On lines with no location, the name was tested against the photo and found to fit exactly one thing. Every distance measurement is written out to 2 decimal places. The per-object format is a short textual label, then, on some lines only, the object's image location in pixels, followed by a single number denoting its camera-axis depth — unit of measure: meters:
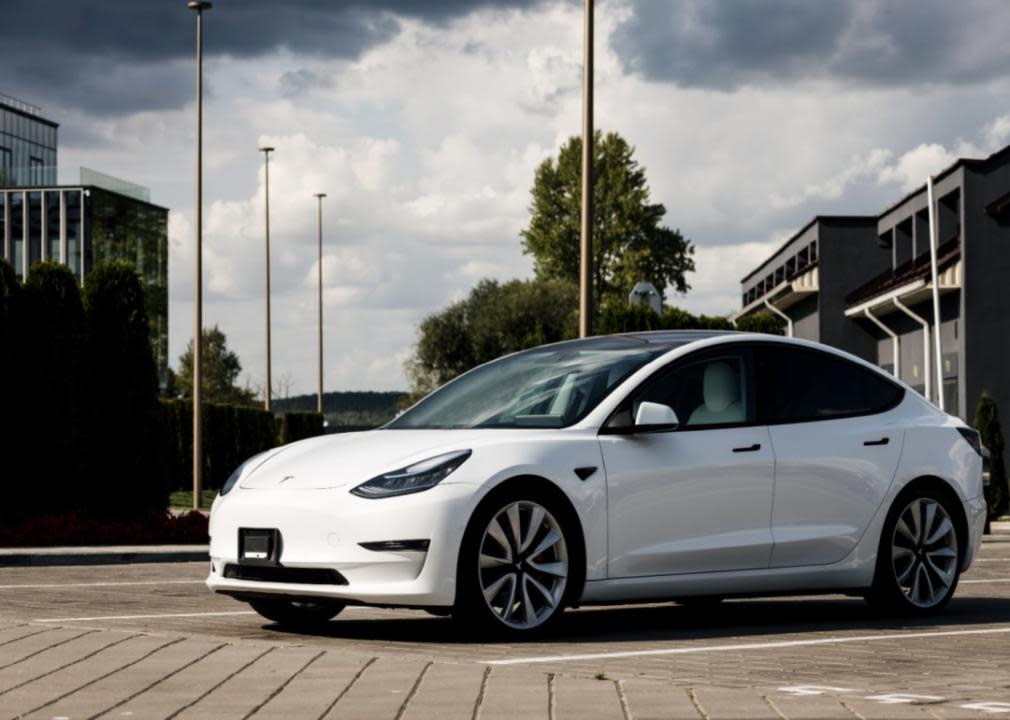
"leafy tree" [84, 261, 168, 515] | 22.53
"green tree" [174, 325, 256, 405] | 120.25
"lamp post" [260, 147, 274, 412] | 58.37
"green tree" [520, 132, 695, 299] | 92.88
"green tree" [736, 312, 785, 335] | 51.91
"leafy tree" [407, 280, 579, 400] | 94.81
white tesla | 8.55
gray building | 39.44
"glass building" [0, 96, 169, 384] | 115.00
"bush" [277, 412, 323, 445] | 52.09
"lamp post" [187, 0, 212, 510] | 36.66
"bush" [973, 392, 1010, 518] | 30.98
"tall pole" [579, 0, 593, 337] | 23.83
